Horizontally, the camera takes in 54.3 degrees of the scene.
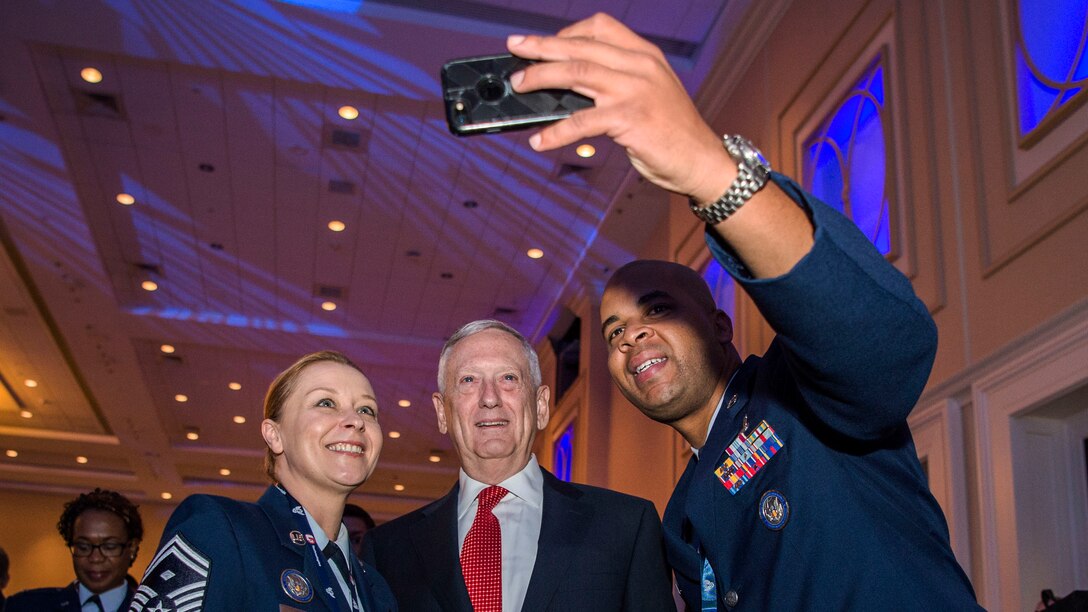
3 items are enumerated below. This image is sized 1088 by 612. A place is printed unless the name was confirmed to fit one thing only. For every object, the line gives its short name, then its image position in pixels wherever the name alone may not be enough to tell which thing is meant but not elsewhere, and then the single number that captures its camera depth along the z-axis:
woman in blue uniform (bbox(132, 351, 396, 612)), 1.84
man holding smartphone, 0.99
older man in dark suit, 2.31
